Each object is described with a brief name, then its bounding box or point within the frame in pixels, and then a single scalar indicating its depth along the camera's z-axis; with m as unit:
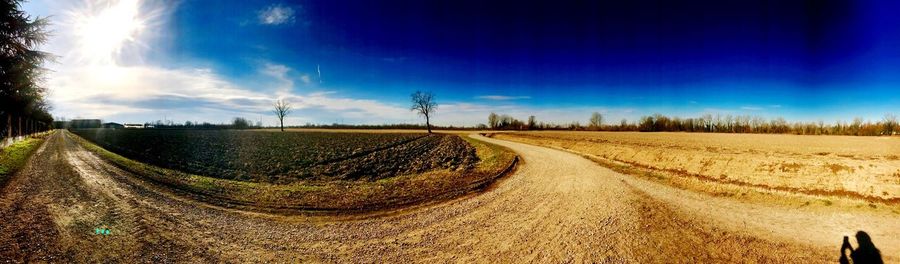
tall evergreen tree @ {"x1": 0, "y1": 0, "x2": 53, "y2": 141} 19.67
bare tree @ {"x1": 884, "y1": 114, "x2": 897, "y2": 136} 33.06
